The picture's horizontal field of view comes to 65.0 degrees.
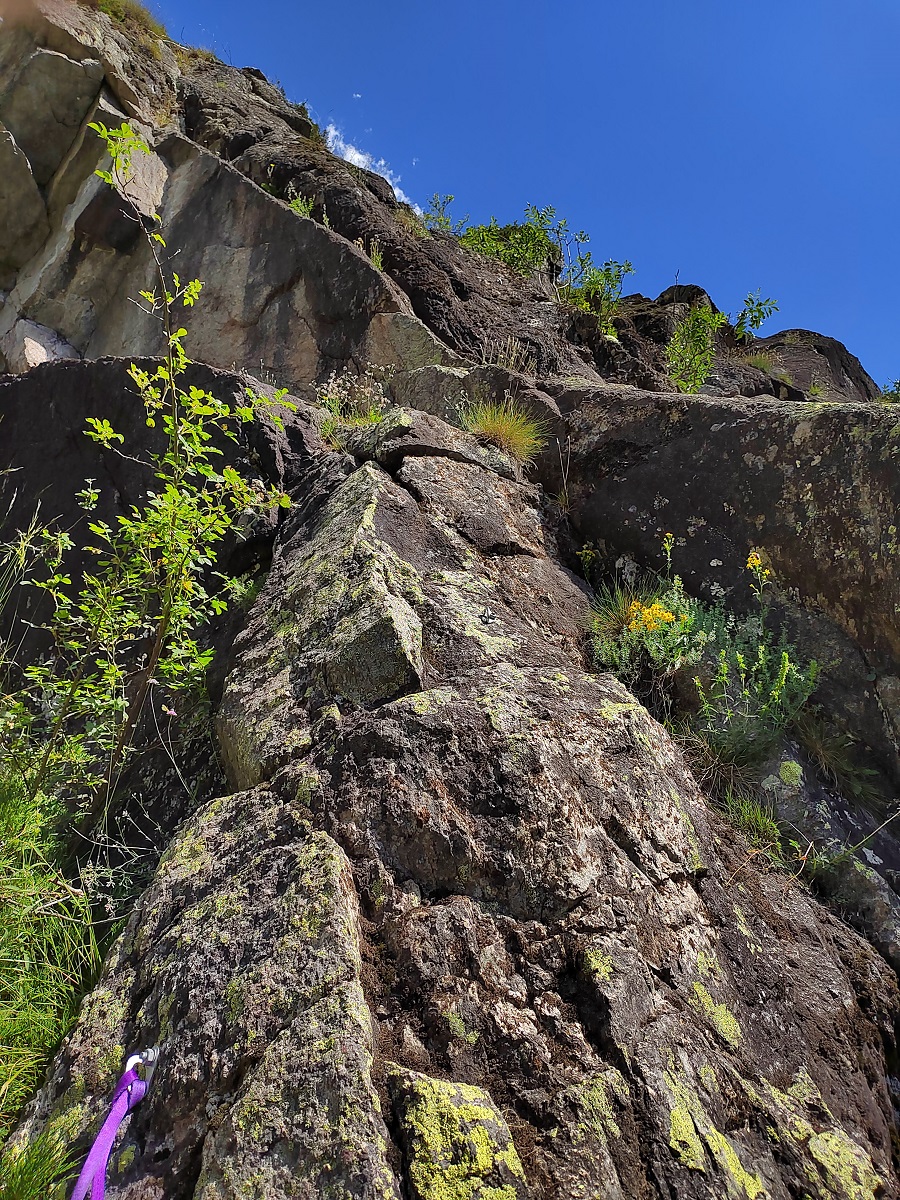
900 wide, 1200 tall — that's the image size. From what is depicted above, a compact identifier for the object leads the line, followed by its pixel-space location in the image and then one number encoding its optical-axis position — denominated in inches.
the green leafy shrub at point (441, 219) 447.5
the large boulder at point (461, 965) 67.9
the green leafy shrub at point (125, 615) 115.3
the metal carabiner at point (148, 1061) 75.4
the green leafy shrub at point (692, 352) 300.4
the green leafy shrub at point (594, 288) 398.0
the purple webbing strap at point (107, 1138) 65.2
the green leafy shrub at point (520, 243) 403.2
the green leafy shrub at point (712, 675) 133.3
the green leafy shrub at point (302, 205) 350.1
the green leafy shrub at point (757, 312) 395.8
